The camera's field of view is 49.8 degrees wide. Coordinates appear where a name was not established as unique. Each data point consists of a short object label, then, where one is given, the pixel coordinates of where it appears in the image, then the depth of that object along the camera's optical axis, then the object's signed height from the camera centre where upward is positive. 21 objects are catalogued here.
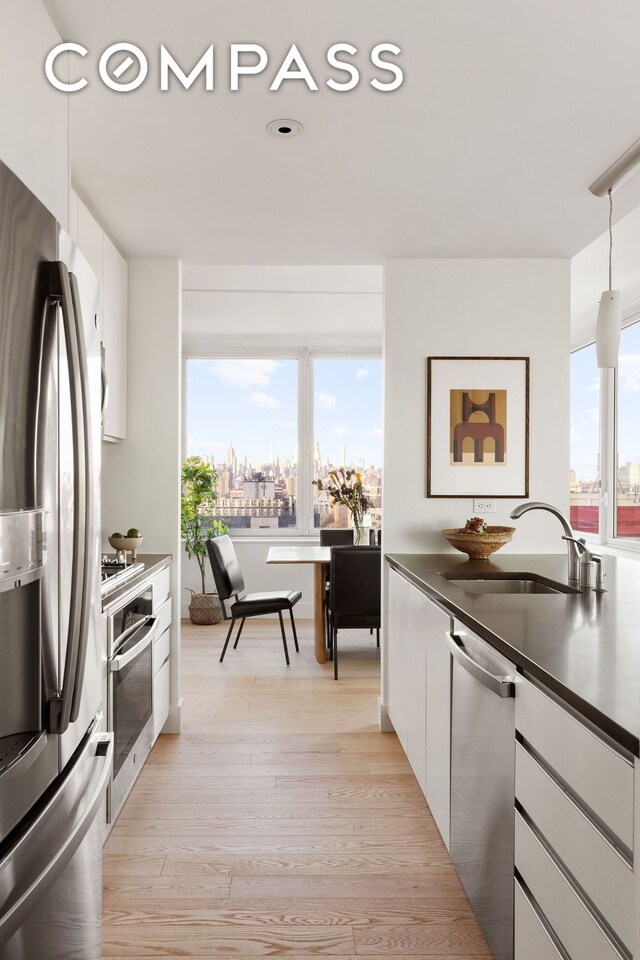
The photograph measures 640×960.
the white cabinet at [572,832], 1.00 -0.61
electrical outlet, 3.60 -0.17
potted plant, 6.06 -0.46
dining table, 4.79 -0.72
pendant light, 2.22 +0.47
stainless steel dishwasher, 1.58 -0.79
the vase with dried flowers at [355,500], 5.11 -0.20
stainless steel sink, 2.80 -0.46
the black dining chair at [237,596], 4.71 -0.87
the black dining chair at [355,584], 4.36 -0.70
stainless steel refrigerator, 1.03 -0.21
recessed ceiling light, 2.25 +1.14
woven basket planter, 6.05 -1.19
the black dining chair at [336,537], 5.77 -0.53
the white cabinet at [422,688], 2.24 -0.82
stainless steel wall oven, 2.35 -0.80
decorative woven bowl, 3.24 -0.32
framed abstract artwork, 3.60 +0.23
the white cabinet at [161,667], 3.06 -0.90
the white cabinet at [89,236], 2.73 +0.99
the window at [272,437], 6.66 +0.35
